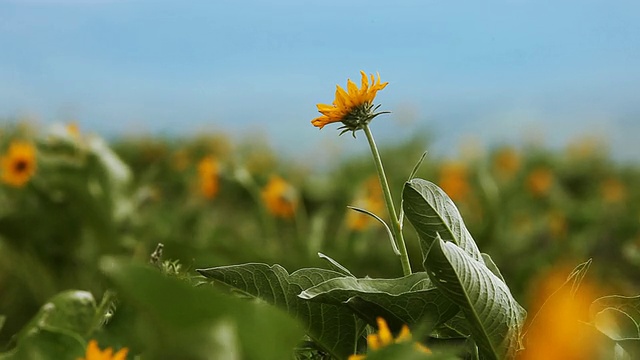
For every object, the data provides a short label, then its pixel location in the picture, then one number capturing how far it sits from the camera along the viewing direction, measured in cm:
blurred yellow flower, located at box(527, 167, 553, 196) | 998
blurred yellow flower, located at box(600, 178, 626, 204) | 983
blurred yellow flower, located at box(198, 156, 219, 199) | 728
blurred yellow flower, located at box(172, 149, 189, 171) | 1054
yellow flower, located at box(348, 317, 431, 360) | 210
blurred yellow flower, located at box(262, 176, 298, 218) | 783
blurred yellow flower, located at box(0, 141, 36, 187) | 657
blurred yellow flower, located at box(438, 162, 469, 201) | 914
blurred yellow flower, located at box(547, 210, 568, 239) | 853
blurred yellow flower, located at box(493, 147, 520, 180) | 1112
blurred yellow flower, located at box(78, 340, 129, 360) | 210
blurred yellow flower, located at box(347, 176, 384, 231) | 718
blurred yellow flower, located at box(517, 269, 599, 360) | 209
